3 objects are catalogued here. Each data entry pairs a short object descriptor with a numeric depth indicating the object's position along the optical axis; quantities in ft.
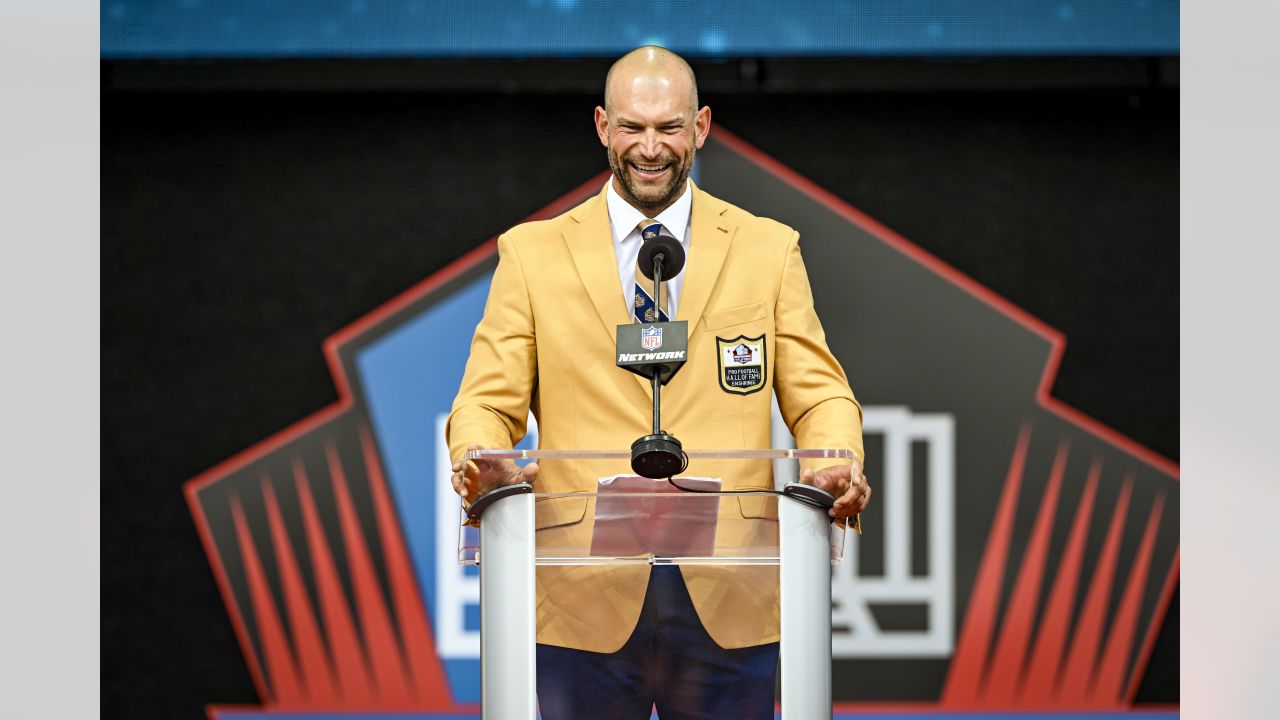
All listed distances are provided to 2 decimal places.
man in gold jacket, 45.10
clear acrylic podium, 44.84
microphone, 44.71
